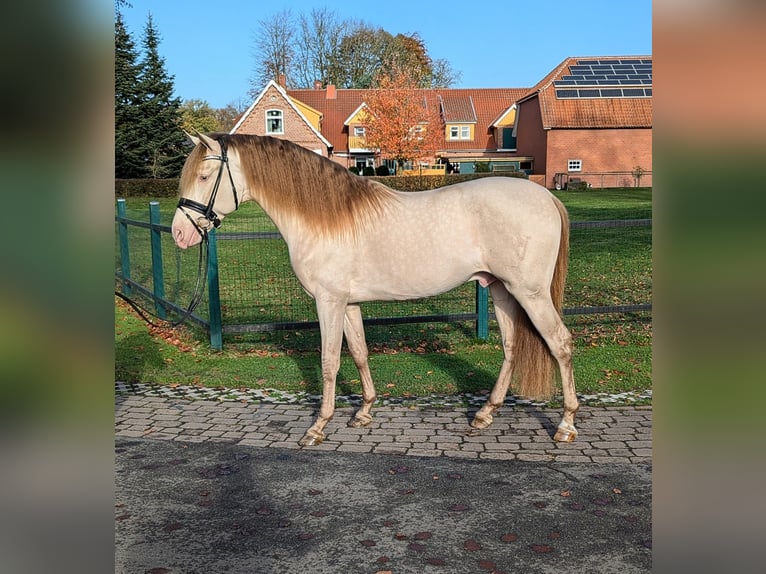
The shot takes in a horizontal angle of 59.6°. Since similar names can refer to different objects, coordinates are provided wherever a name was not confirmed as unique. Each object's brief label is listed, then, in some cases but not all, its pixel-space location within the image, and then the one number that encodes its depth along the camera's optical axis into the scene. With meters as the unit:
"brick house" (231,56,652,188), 44.72
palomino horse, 5.00
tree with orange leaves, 47.97
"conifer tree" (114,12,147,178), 36.23
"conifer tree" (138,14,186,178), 38.59
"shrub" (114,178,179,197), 33.50
